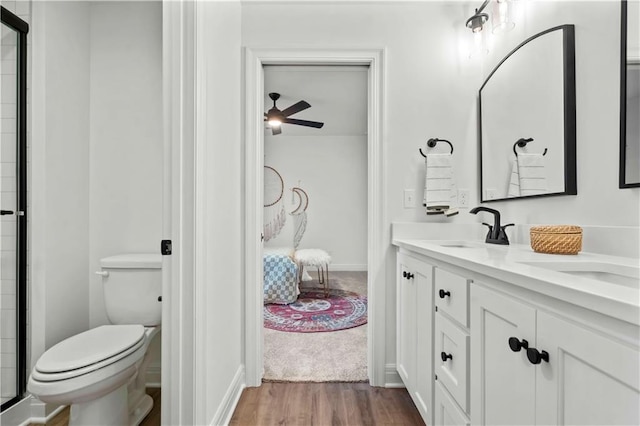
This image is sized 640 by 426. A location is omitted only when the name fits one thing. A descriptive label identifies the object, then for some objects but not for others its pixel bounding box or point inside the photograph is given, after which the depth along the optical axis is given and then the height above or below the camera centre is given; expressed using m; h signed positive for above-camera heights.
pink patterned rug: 2.92 -1.08
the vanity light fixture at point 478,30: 1.81 +1.08
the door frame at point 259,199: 1.96 +0.08
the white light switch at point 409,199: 2.00 +0.08
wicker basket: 1.17 -0.11
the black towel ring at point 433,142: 1.99 +0.44
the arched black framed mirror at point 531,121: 1.35 +0.45
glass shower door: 1.55 +0.02
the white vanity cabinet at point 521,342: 0.52 -0.30
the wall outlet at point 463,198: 2.01 +0.08
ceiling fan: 3.60 +1.15
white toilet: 1.24 -0.62
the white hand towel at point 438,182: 1.89 +0.17
